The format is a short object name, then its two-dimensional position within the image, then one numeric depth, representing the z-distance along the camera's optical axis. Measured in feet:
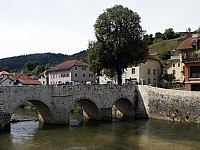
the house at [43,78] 284.20
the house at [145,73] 205.16
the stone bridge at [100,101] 113.09
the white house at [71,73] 227.20
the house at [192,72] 145.48
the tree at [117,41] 157.99
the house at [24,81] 239.91
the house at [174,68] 217.15
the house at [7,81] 250.23
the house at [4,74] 332.96
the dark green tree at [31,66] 448.98
